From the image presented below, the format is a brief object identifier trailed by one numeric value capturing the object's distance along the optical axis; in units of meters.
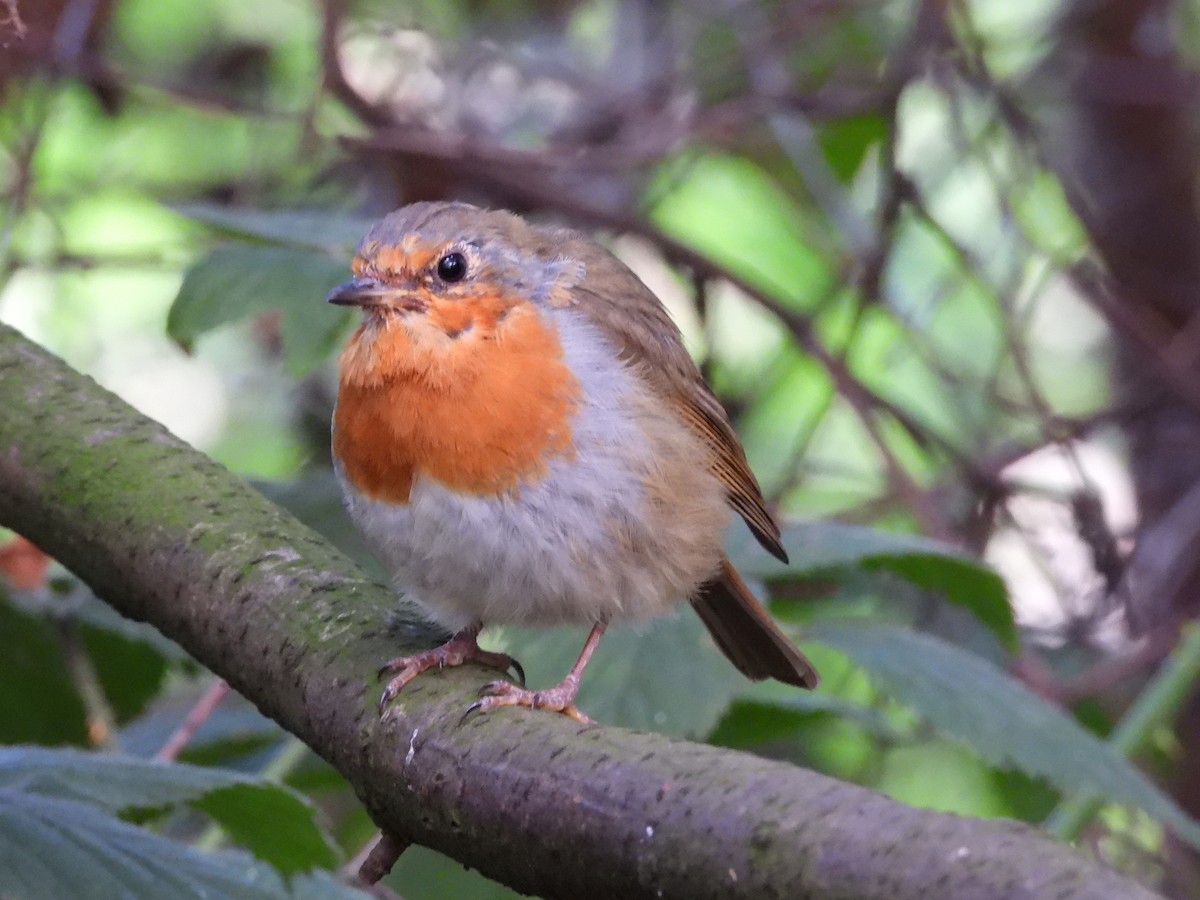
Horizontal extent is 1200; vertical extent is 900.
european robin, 5.14
